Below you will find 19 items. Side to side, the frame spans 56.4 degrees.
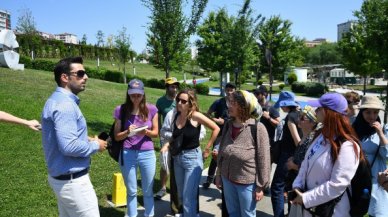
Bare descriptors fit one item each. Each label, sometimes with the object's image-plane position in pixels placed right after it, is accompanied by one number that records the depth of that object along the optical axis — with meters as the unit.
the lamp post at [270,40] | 35.67
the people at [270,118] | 5.89
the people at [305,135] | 3.80
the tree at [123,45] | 37.50
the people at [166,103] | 6.01
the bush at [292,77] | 45.53
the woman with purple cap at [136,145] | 4.62
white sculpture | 19.25
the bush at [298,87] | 35.74
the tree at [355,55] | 26.00
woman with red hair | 2.65
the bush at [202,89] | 29.72
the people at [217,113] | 6.36
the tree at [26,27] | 38.06
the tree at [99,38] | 56.56
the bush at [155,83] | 31.06
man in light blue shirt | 2.99
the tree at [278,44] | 35.94
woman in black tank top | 4.61
